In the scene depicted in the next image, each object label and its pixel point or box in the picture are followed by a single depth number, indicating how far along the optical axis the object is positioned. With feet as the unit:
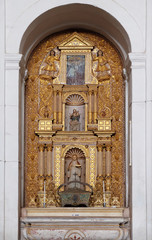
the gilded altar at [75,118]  41.22
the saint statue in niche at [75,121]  42.01
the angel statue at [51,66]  42.65
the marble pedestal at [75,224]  36.37
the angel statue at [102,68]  42.34
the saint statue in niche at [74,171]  40.70
